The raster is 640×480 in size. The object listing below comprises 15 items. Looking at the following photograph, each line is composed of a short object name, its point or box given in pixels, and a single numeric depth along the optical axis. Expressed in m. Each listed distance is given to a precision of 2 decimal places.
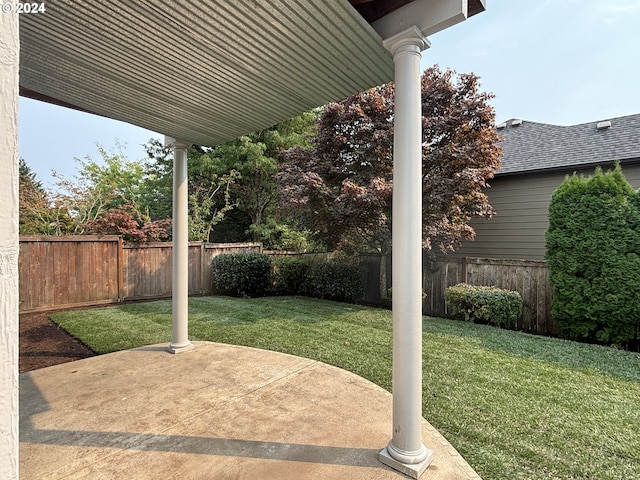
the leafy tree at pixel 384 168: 6.78
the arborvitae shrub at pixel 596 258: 4.88
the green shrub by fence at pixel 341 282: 8.05
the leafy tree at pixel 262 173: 13.06
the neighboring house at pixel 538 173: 7.23
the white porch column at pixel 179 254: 3.92
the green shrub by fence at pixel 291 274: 8.94
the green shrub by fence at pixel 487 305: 5.72
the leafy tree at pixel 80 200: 8.60
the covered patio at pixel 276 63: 1.92
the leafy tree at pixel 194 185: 11.68
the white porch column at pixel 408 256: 1.95
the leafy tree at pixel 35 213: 8.11
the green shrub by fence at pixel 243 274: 8.63
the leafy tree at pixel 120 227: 8.32
